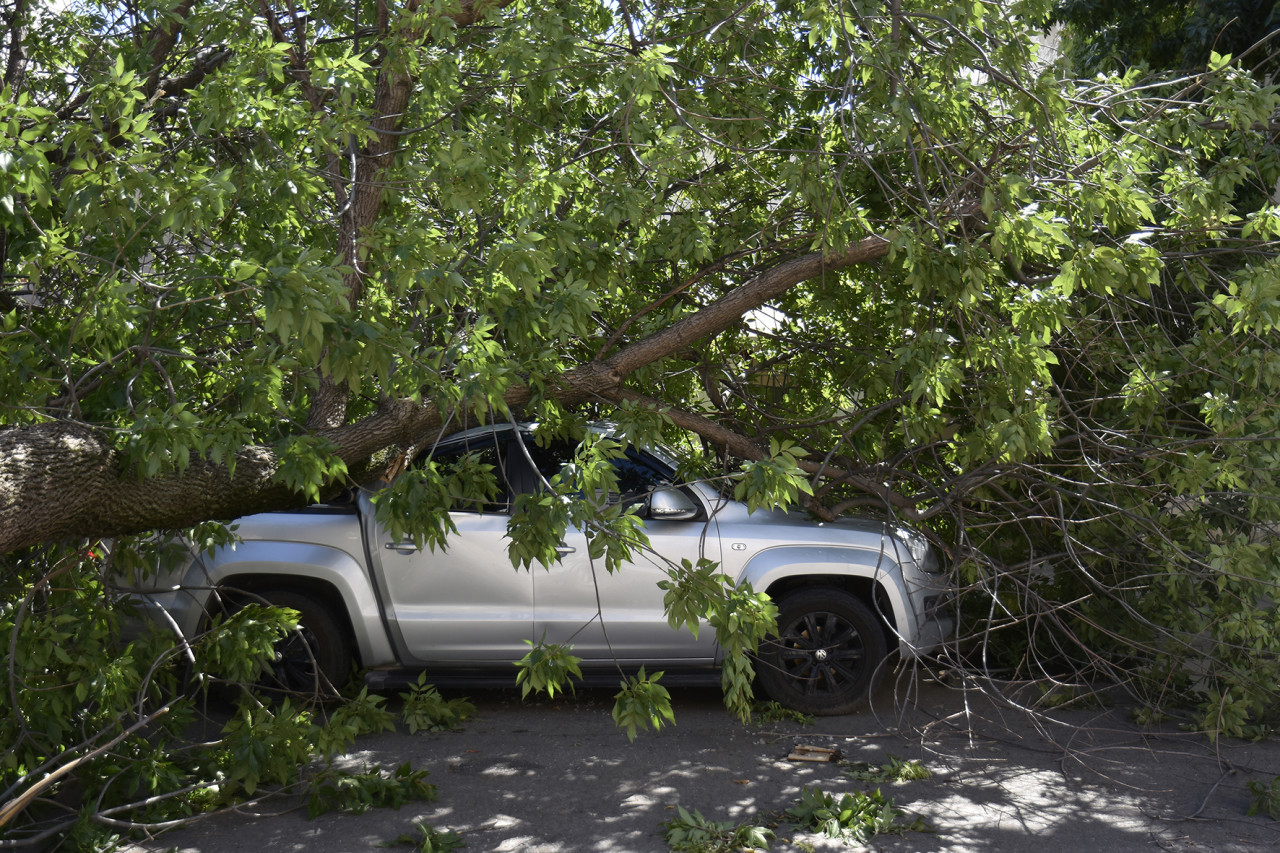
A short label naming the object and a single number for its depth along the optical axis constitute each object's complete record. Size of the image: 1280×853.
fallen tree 4.25
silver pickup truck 6.71
